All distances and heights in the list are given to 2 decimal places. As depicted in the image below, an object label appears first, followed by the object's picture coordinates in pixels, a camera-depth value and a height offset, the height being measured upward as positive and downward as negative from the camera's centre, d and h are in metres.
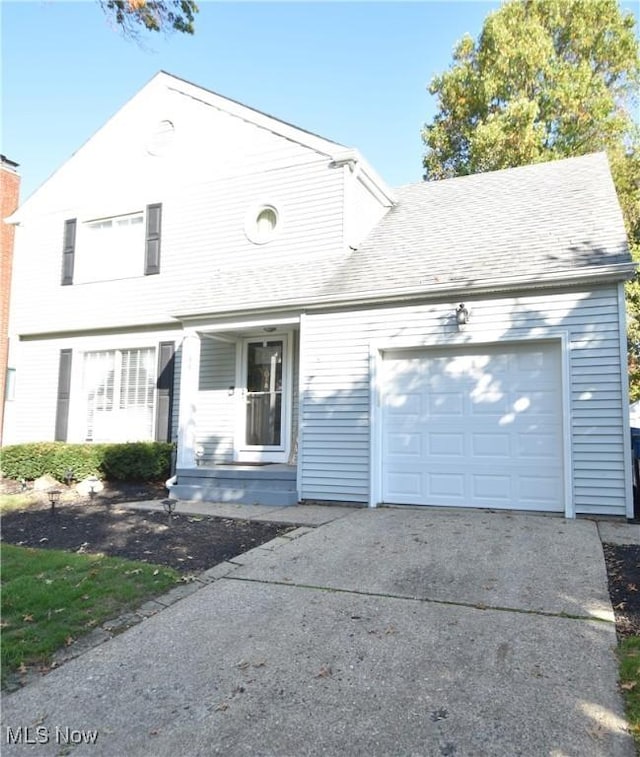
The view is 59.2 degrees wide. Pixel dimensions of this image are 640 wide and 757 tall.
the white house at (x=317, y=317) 7.12 +1.69
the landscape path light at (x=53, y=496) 7.42 -0.99
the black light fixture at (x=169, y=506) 6.87 -1.01
